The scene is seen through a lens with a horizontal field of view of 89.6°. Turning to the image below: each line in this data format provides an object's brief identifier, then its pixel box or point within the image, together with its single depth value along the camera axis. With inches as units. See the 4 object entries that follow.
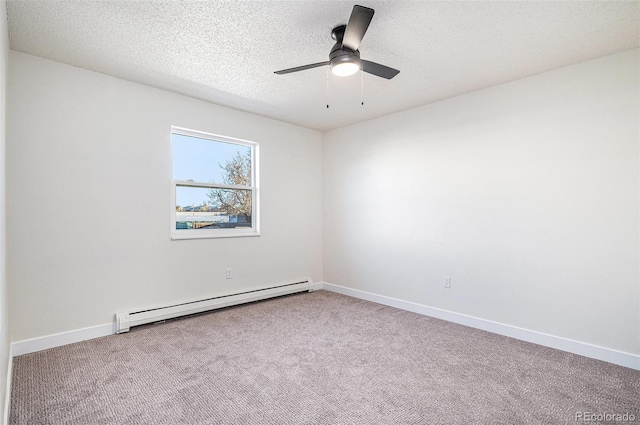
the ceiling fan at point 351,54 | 74.6
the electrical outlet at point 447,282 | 141.3
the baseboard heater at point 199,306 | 122.6
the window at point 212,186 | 145.0
